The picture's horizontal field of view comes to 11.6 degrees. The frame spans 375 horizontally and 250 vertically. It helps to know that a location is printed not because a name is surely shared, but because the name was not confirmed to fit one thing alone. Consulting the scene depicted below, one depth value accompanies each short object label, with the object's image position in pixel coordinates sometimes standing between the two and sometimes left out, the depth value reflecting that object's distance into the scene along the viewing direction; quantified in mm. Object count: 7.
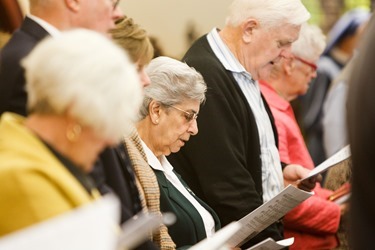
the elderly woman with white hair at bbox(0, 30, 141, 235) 4399
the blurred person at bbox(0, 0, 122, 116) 5765
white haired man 8305
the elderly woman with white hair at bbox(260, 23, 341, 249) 9259
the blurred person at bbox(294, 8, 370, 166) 13405
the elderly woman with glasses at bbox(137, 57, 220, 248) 7713
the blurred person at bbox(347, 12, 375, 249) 5153
